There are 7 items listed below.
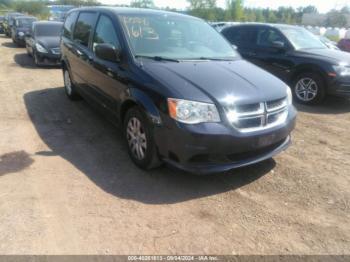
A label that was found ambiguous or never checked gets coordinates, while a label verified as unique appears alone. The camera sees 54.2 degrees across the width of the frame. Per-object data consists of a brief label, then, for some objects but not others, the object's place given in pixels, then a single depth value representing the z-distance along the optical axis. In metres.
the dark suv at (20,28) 17.46
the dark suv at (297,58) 7.24
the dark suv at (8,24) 21.61
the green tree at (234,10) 64.31
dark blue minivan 3.56
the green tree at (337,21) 84.25
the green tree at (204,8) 64.31
